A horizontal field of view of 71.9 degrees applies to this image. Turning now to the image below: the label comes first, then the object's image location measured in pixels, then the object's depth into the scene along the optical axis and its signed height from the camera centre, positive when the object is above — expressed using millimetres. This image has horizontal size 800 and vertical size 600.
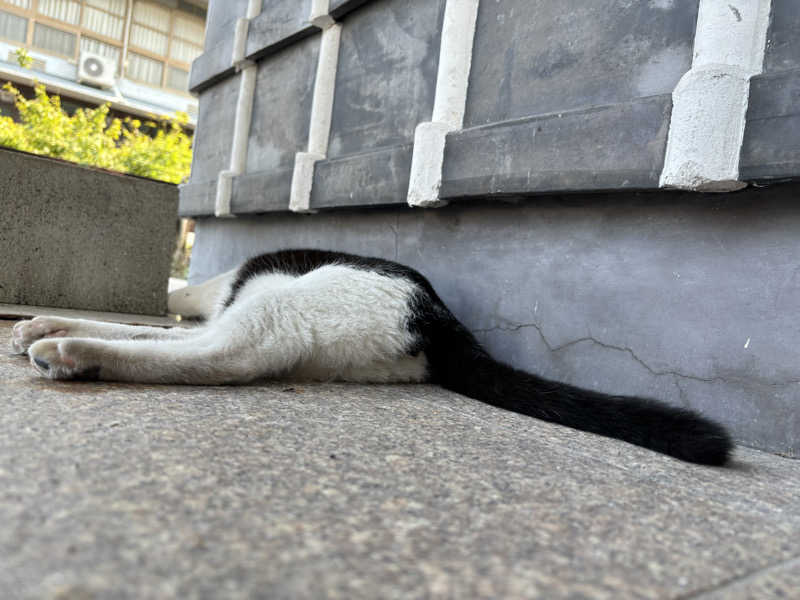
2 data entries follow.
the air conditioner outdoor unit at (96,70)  12266 +4008
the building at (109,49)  11938 +4670
